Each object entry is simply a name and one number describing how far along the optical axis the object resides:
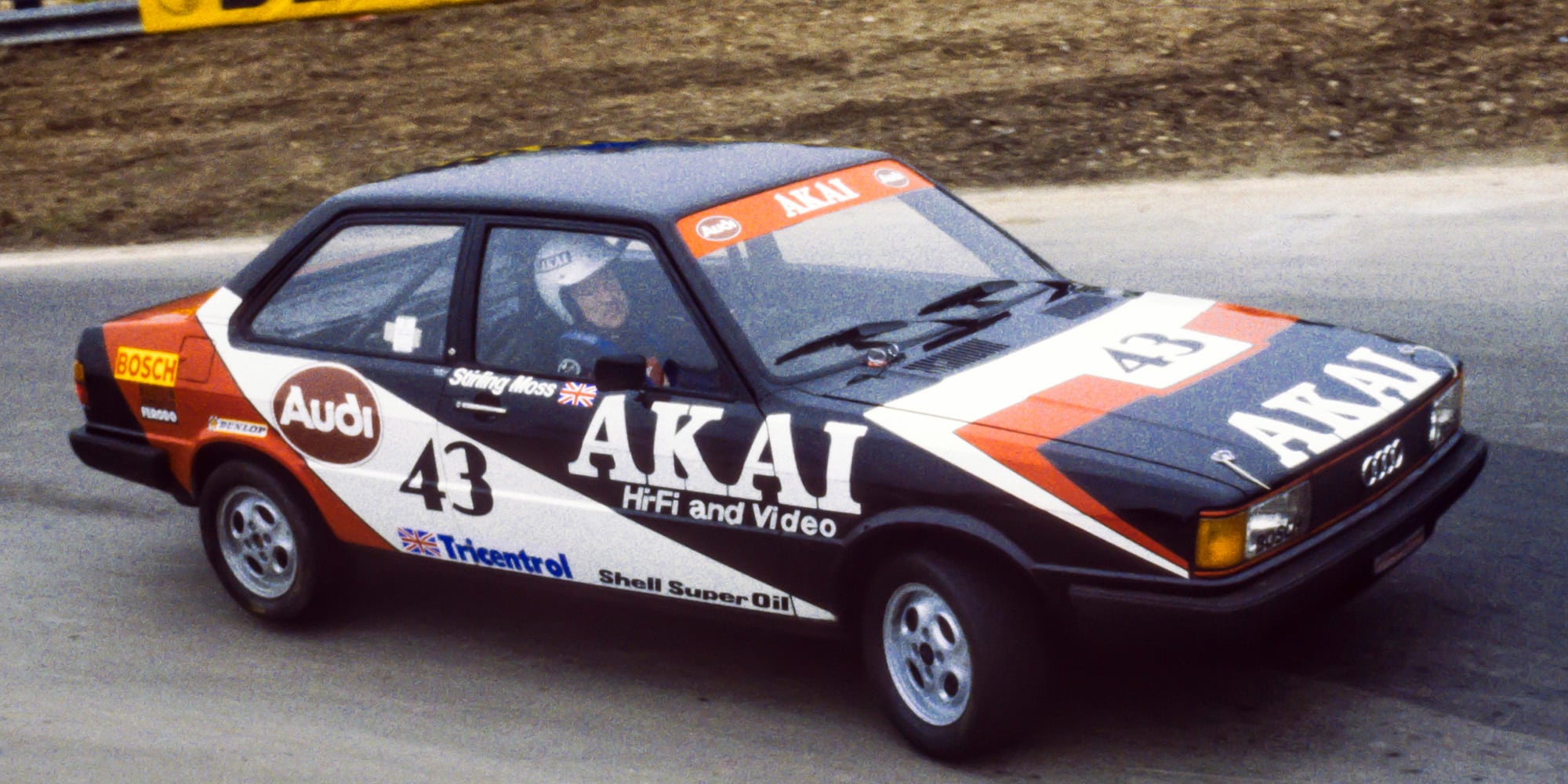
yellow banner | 17.03
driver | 5.03
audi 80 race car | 4.27
